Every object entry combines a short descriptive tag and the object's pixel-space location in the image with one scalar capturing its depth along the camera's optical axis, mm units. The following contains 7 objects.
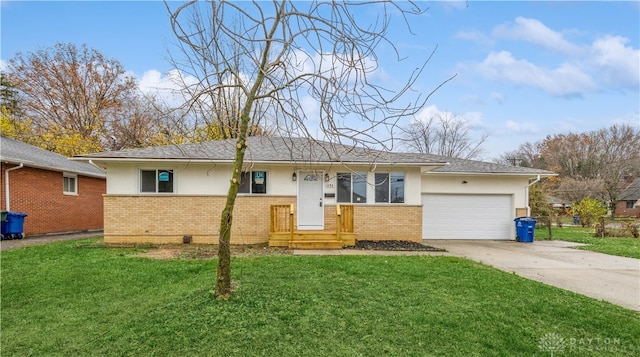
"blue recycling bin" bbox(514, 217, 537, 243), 12547
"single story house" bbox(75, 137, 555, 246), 10445
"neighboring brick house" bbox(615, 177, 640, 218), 40597
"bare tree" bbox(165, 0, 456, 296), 3725
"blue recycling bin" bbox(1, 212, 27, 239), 11141
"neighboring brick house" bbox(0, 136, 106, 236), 11922
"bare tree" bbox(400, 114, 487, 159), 32906
